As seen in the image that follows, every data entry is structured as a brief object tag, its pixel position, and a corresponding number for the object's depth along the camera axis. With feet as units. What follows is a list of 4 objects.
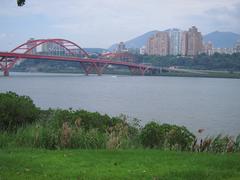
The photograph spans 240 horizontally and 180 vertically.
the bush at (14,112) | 33.35
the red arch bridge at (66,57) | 236.63
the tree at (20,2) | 19.10
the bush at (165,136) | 30.76
